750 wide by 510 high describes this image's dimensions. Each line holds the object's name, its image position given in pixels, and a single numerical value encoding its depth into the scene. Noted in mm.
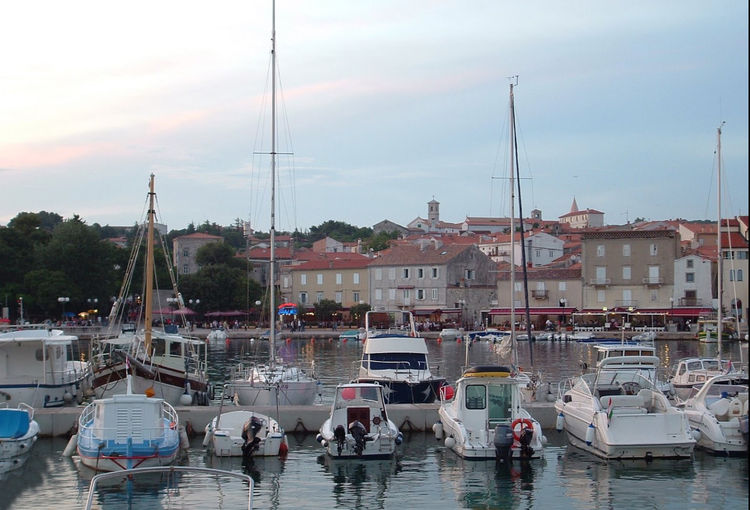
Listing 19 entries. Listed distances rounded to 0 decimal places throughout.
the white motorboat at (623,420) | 22516
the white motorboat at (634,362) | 27147
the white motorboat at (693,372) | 33688
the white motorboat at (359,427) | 22875
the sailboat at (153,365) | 29969
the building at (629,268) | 85125
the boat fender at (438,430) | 24828
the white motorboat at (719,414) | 23359
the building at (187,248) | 128625
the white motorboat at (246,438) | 23359
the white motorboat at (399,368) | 30922
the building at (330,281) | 98875
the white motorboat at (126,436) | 21062
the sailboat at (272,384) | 30312
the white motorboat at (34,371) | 29344
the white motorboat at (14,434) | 22797
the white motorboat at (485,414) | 22656
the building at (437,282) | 93812
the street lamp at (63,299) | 77938
